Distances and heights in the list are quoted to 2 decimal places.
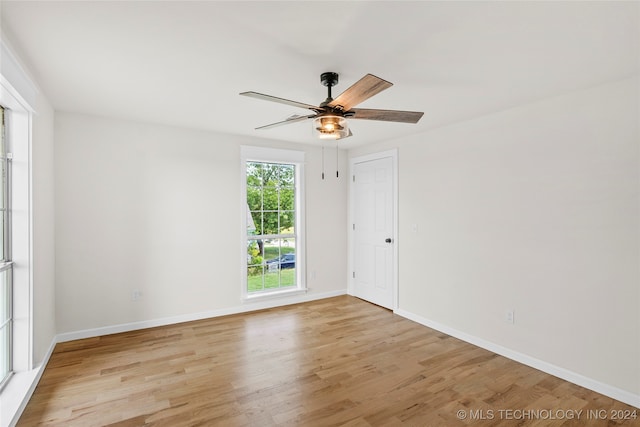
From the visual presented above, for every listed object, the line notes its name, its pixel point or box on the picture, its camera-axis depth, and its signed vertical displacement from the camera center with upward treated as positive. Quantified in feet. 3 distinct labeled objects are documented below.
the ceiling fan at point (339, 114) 6.36 +2.33
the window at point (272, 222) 14.30 -0.31
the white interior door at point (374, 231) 14.39 -0.77
